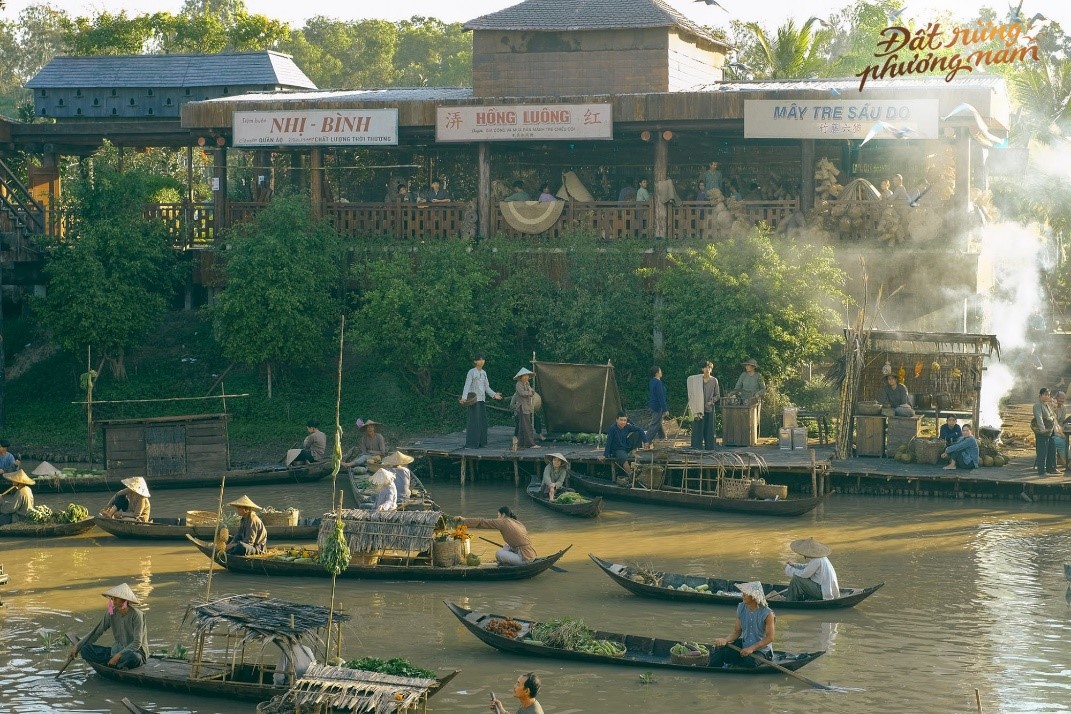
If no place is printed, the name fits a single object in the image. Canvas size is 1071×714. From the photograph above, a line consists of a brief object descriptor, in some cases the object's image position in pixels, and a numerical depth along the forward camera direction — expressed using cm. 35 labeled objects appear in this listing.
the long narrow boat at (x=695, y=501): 2250
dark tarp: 2605
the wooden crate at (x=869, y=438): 2503
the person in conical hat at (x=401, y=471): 2211
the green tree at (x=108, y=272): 2895
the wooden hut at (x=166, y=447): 2489
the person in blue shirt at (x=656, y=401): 2502
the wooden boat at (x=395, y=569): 1861
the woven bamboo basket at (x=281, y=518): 2098
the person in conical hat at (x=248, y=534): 1908
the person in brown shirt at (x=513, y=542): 1866
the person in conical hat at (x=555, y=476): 2319
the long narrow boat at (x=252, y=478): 2511
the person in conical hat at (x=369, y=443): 2548
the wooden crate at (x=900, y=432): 2483
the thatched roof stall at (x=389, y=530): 1881
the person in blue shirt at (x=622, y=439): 2442
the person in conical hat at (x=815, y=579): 1694
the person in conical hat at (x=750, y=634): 1461
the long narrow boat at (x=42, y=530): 2150
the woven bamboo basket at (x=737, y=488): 2300
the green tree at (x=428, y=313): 2784
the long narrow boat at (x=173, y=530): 2084
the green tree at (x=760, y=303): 2608
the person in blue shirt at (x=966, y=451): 2412
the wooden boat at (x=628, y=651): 1470
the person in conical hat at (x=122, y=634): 1467
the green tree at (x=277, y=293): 2831
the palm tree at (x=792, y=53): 3831
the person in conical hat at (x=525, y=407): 2562
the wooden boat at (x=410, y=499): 2118
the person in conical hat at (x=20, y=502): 2188
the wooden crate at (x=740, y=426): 2545
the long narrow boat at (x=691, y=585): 1703
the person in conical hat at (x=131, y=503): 2152
